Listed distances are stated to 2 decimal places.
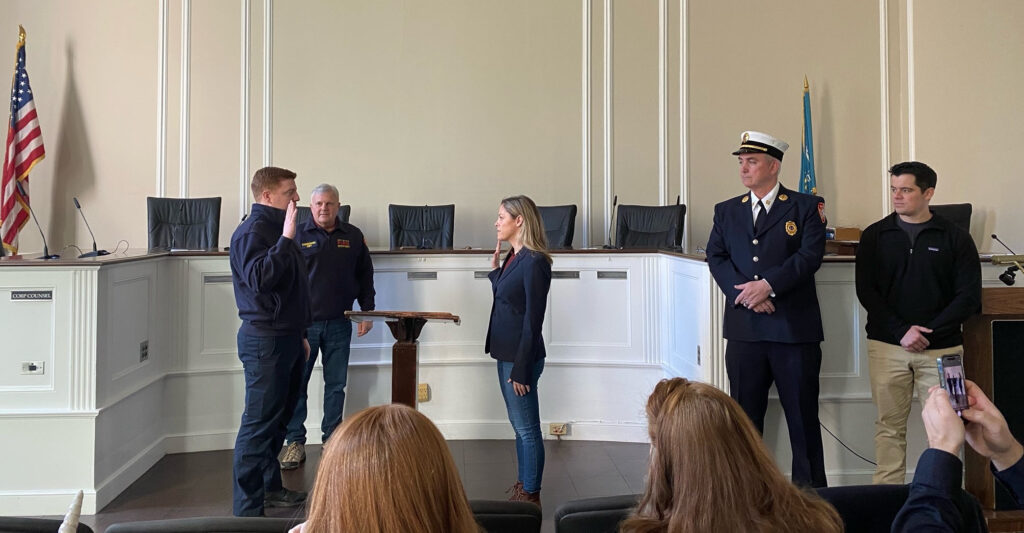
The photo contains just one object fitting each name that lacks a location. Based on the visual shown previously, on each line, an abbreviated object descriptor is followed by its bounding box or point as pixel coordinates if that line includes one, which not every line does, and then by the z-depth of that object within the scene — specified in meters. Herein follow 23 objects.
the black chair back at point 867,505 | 1.43
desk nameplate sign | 3.48
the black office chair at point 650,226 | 6.20
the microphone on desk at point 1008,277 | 3.21
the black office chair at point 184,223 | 6.13
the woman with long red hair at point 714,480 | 1.14
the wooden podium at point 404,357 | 3.21
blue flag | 7.01
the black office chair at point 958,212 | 6.33
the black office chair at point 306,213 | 5.83
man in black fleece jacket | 3.13
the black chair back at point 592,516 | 1.44
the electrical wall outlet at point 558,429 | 4.75
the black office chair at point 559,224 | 6.21
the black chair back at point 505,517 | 1.42
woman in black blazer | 3.24
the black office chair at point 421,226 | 6.41
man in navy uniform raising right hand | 3.17
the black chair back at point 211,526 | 1.37
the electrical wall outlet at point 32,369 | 3.49
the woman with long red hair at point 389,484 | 0.98
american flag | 6.54
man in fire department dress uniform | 3.20
